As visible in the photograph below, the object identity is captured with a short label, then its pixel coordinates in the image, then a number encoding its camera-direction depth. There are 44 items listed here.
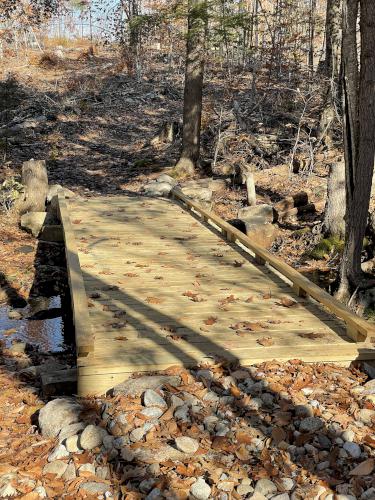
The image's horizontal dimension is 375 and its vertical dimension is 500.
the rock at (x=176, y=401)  3.93
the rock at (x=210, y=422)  3.72
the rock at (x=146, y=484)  3.20
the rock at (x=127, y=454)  3.44
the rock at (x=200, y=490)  3.11
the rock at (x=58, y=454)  3.60
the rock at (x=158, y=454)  3.41
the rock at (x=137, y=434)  3.63
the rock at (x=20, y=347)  6.50
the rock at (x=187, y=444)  3.48
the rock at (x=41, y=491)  3.26
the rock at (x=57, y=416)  3.95
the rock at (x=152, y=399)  3.95
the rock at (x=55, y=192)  12.79
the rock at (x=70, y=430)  3.80
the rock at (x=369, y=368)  4.52
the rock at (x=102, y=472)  3.36
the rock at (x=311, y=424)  3.68
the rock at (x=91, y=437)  3.62
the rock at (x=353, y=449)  3.44
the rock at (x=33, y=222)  11.37
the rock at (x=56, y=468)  3.46
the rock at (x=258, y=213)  10.62
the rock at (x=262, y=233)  9.90
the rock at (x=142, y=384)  4.11
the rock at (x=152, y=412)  3.86
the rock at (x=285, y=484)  3.15
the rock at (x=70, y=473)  3.40
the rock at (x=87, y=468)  3.42
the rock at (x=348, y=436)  3.57
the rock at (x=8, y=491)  3.28
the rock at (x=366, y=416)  3.80
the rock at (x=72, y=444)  3.65
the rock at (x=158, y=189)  13.62
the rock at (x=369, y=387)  4.16
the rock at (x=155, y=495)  3.11
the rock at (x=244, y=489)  3.13
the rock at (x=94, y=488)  3.24
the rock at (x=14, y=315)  7.73
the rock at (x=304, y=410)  3.84
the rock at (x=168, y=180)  14.27
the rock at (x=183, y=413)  3.82
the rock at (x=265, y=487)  3.13
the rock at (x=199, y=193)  12.82
